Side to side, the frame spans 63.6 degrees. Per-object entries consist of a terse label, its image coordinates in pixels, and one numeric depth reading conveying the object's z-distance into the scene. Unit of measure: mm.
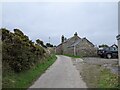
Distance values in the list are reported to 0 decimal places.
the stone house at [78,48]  18913
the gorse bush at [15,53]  5368
